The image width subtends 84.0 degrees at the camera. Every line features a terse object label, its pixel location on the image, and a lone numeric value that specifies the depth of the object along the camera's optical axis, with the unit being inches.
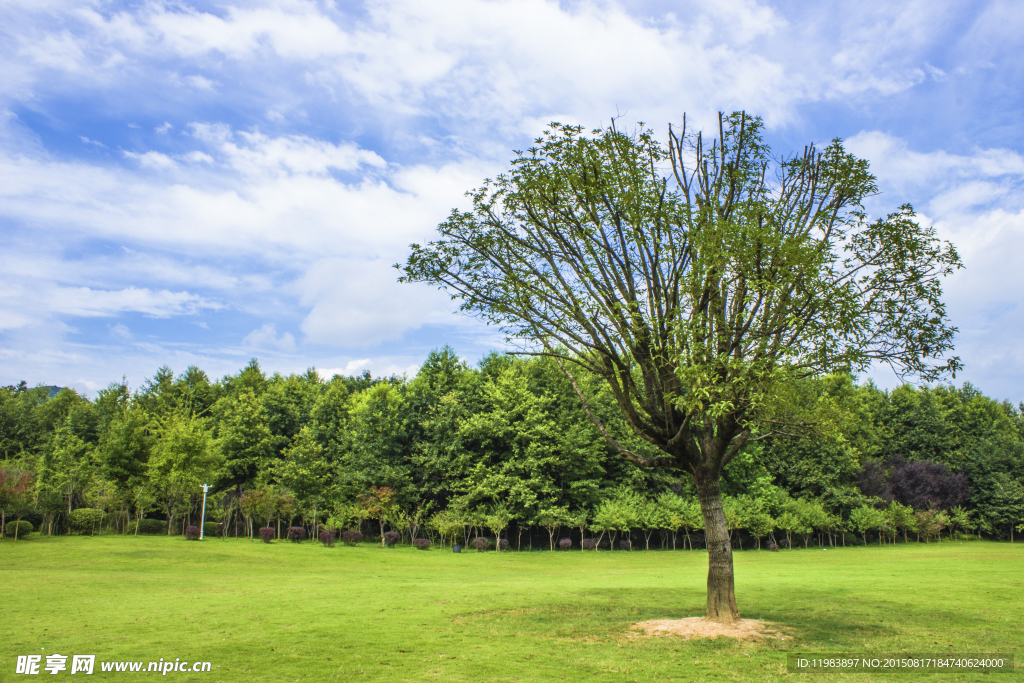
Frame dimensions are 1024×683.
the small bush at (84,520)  1488.3
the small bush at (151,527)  1652.3
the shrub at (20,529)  1268.5
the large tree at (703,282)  394.3
